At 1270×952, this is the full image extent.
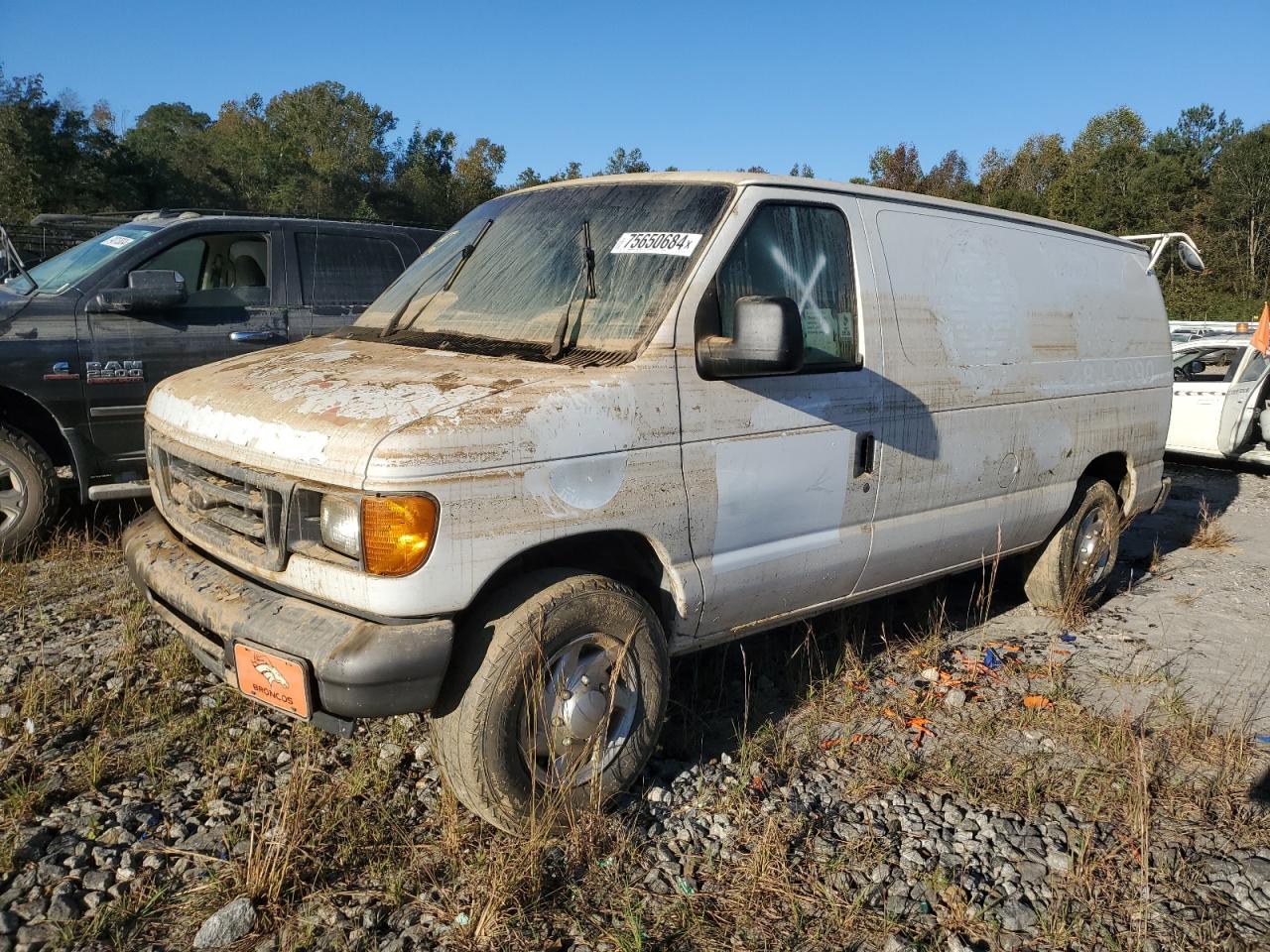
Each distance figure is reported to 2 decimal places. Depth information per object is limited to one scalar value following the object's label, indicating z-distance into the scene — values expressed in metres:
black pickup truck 5.22
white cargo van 2.61
